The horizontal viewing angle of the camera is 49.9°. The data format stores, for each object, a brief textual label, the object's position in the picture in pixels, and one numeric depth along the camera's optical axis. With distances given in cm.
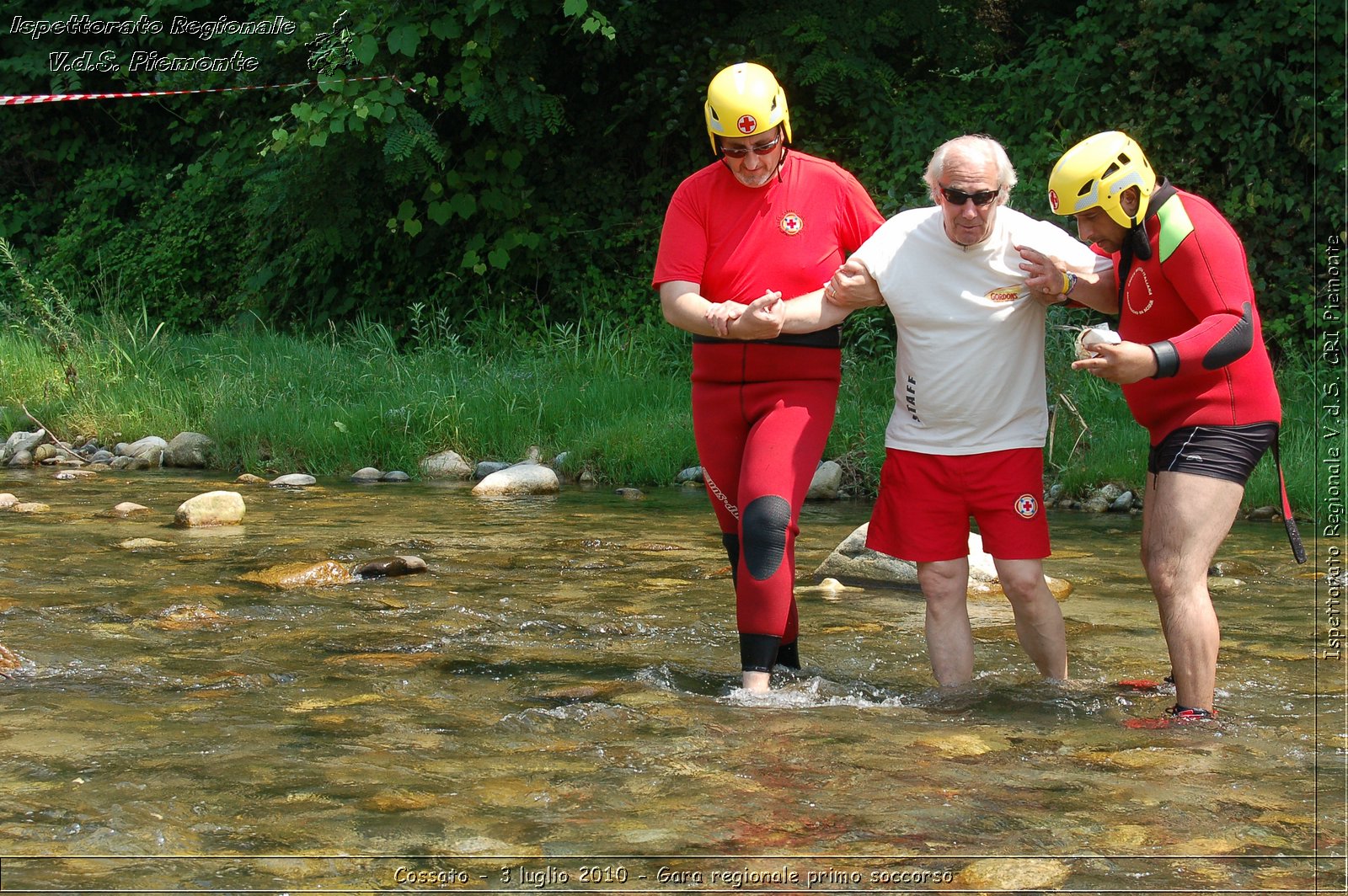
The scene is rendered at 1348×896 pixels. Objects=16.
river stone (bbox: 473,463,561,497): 964
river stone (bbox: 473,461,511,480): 1042
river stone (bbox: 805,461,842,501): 953
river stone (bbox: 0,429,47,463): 1120
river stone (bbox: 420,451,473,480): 1049
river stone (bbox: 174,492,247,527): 809
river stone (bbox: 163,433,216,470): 1093
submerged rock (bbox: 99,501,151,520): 847
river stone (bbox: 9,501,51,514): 855
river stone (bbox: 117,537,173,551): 733
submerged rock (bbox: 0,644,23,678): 486
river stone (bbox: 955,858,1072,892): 314
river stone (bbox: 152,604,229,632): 570
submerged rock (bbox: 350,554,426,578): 685
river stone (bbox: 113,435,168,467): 1097
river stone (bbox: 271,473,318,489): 991
